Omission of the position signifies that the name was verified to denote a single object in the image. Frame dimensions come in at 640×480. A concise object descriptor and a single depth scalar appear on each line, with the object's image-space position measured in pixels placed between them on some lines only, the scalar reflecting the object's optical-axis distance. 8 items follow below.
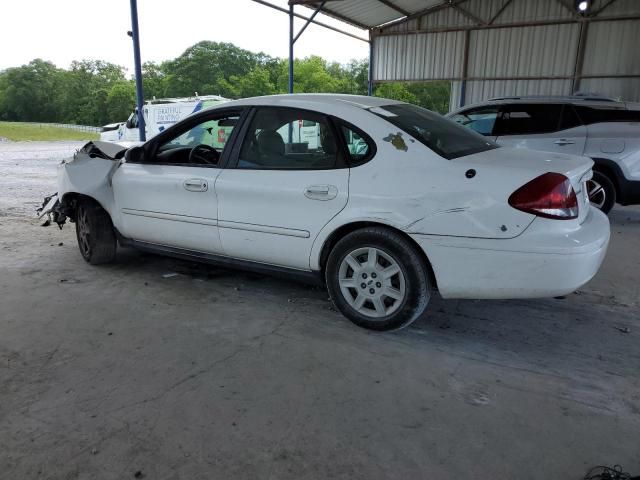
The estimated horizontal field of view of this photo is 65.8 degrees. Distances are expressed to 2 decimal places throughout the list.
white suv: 6.82
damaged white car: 2.91
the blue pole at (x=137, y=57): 7.80
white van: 15.59
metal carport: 13.59
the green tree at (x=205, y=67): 55.78
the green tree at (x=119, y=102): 63.69
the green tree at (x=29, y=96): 73.69
